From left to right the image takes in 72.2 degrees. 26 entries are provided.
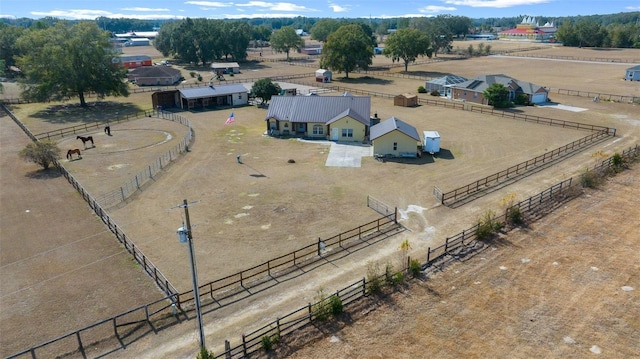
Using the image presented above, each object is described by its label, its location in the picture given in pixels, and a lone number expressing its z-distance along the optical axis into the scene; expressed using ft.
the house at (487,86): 217.15
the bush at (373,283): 71.00
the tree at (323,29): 562.66
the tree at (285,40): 448.24
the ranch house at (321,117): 156.75
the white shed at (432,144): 139.85
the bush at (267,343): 58.90
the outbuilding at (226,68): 330.34
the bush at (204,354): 54.60
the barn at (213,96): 213.46
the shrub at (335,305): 65.67
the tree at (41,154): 129.29
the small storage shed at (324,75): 295.07
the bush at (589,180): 111.86
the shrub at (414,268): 75.10
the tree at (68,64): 205.87
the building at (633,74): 286.87
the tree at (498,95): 207.31
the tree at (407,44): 330.54
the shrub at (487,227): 87.35
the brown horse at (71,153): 141.34
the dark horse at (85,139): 154.20
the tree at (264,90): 215.92
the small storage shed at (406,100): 216.13
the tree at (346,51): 297.12
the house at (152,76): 292.81
